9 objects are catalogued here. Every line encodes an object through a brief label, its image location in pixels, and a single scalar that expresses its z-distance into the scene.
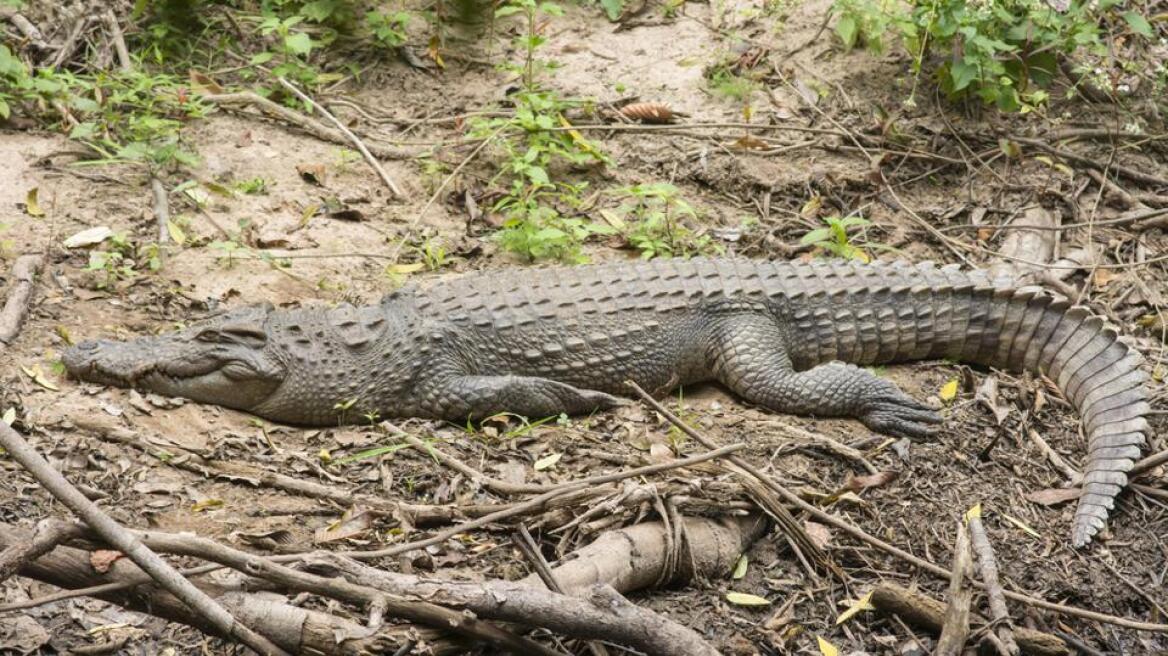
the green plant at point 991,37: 14.73
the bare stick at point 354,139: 14.33
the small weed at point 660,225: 13.40
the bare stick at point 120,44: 15.36
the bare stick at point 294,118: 15.12
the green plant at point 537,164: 13.36
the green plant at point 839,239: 13.30
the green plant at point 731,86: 16.06
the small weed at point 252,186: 13.86
